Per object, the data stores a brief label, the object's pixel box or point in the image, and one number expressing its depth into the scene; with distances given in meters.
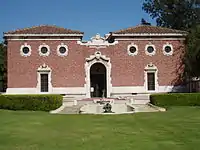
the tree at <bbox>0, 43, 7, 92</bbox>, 52.12
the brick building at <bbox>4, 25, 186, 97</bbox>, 35.75
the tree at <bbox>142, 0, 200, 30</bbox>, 47.16
